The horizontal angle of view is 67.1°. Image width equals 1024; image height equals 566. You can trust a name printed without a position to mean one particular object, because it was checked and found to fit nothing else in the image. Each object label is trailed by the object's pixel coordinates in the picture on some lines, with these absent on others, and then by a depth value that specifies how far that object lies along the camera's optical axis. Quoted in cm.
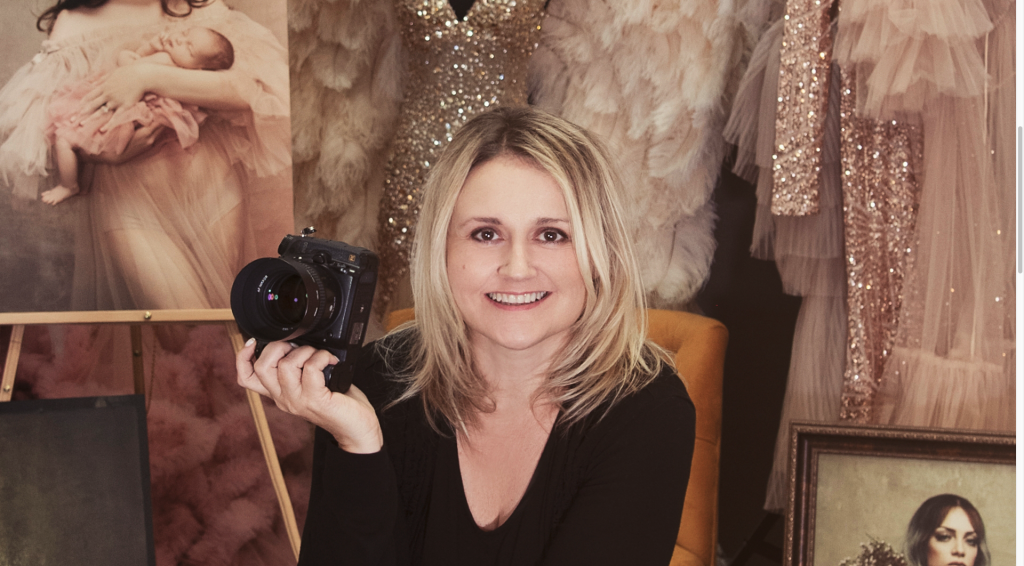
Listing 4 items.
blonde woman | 95
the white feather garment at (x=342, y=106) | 171
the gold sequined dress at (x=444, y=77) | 169
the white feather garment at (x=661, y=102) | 159
